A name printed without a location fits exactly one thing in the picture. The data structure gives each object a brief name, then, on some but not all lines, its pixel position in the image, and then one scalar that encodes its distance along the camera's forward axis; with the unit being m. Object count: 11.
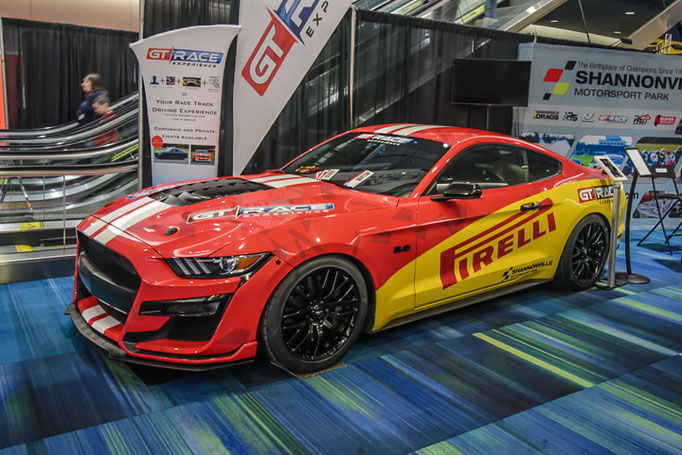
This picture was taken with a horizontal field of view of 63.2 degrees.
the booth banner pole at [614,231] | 4.56
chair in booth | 5.54
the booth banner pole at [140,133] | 5.23
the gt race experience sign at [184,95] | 5.05
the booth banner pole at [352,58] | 6.09
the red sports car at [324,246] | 2.61
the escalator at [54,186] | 4.57
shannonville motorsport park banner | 7.44
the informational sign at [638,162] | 5.04
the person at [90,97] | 8.16
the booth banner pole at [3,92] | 10.02
